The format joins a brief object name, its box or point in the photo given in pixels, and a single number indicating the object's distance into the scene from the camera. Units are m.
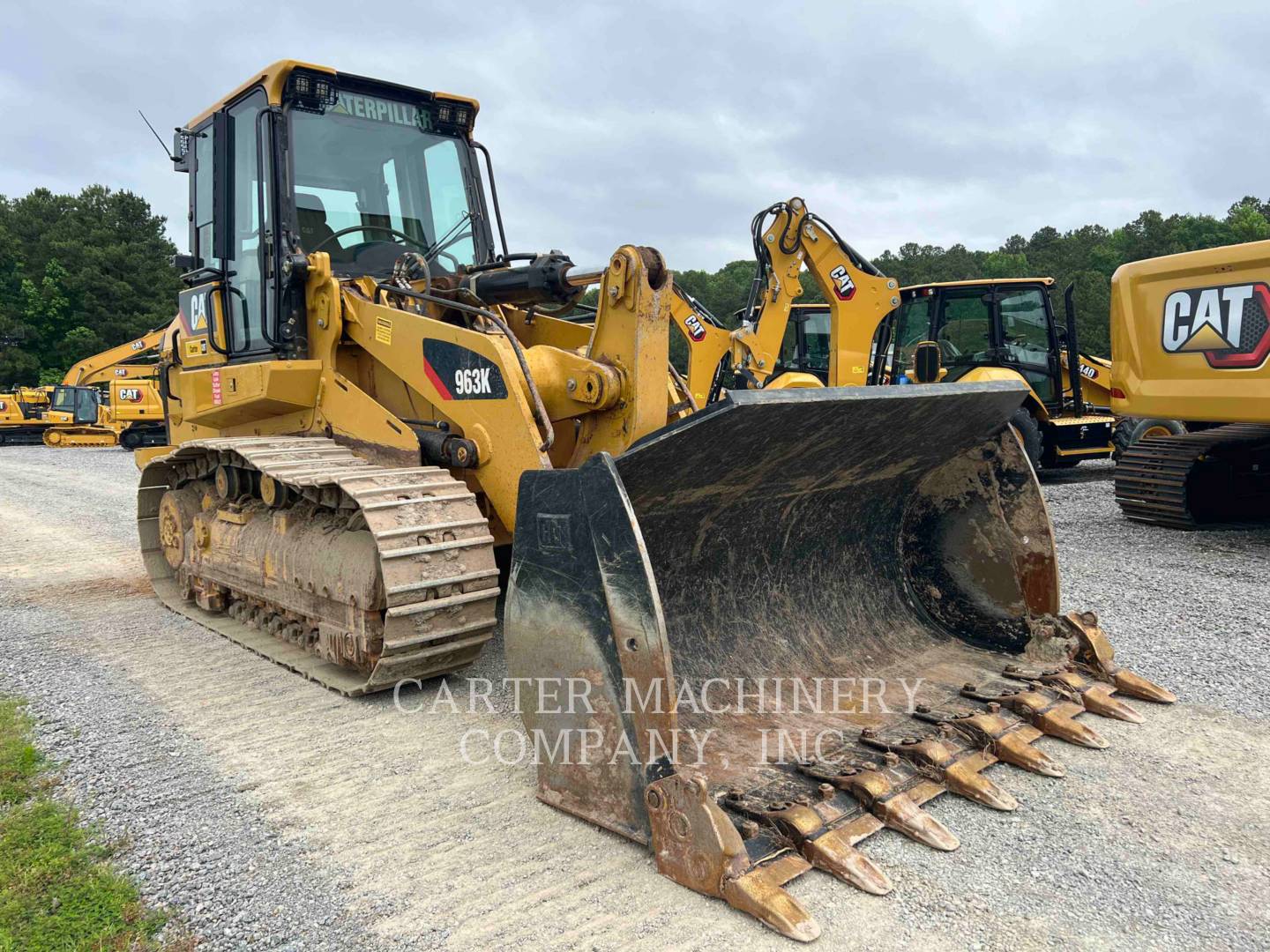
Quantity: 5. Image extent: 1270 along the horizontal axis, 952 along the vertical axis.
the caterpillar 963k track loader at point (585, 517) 2.63
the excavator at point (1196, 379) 6.43
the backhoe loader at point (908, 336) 8.96
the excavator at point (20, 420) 25.81
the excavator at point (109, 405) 23.59
